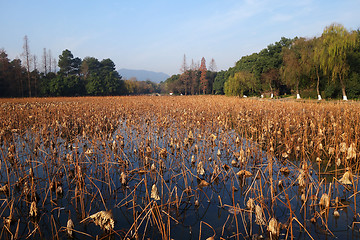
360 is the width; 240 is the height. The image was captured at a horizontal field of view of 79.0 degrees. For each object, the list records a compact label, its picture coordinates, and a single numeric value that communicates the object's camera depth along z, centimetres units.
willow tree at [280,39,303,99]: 3144
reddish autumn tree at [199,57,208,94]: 6981
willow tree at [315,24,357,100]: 2417
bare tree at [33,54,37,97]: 4458
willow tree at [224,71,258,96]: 3609
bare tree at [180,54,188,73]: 7494
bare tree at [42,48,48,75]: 5698
